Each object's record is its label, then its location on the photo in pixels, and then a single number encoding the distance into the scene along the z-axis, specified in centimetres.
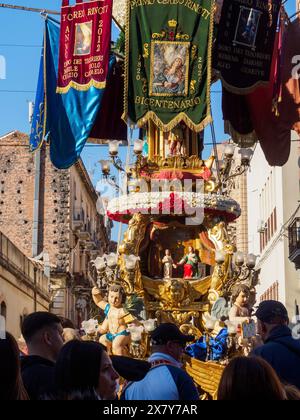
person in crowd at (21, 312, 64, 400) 545
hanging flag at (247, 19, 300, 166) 1512
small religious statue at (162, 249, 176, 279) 1580
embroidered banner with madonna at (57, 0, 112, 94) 1506
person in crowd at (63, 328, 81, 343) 739
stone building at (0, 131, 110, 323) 4431
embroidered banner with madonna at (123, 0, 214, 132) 1494
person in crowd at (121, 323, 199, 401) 579
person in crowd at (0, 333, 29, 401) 441
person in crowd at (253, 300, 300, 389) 639
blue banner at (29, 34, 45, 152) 1569
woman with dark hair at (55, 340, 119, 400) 458
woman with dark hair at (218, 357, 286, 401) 423
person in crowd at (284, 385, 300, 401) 459
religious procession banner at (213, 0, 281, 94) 1448
